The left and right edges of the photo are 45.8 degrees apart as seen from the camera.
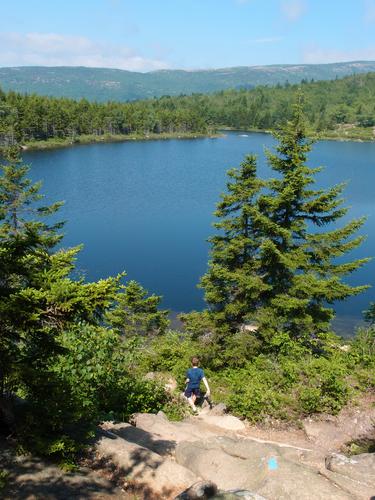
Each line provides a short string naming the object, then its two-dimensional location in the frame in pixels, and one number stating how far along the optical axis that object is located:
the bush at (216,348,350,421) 10.74
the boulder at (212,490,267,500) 5.62
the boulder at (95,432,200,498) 6.64
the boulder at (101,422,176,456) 8.53
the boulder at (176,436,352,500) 6.86
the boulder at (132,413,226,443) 9.48
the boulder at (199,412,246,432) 10.82
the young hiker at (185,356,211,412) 11.77
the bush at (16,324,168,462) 6.39
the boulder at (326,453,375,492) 7.19
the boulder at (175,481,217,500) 5.66
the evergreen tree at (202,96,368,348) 16.14
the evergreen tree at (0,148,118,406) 5.48
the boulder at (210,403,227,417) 11.59
